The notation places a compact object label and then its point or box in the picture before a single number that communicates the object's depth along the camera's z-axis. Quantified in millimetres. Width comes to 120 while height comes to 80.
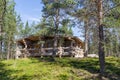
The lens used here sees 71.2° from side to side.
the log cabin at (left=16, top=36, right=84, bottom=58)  12751
